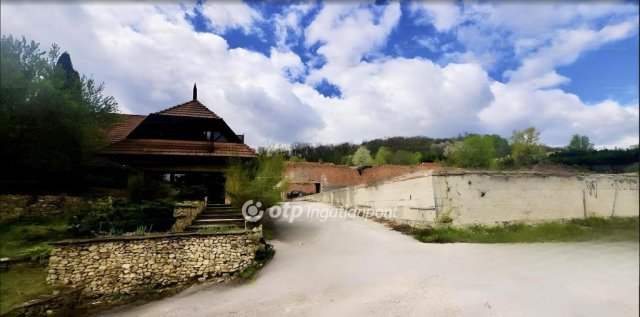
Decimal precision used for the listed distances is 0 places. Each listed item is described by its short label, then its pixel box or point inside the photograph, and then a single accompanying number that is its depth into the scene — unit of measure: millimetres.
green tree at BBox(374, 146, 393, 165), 47469
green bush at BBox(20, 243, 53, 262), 8358
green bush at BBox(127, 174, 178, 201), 11953
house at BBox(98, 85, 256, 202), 15219
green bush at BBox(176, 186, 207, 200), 14058
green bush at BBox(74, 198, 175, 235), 9094
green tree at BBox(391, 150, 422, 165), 43950
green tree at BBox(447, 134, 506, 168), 26734
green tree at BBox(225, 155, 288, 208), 12477
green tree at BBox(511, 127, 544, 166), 19750
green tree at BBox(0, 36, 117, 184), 10172
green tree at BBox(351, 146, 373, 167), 47612
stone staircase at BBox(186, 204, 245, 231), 11337
